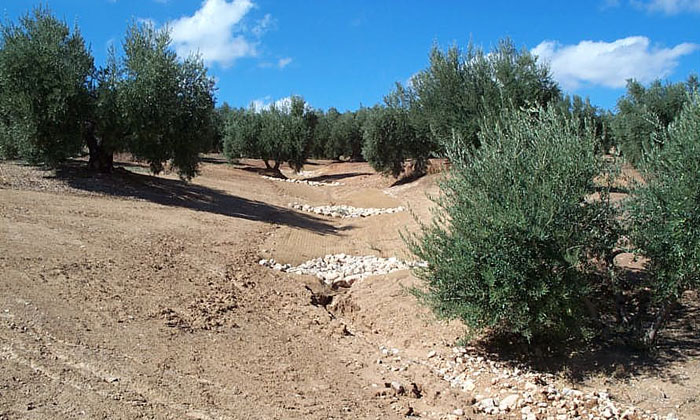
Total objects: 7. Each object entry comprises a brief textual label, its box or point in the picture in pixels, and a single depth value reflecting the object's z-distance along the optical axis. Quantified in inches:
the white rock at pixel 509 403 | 301.6
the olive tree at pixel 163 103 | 762.8
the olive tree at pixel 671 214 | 313.3
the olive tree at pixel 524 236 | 324.2
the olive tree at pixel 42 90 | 691.4
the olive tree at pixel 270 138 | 1788.9
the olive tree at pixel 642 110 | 1111.6
